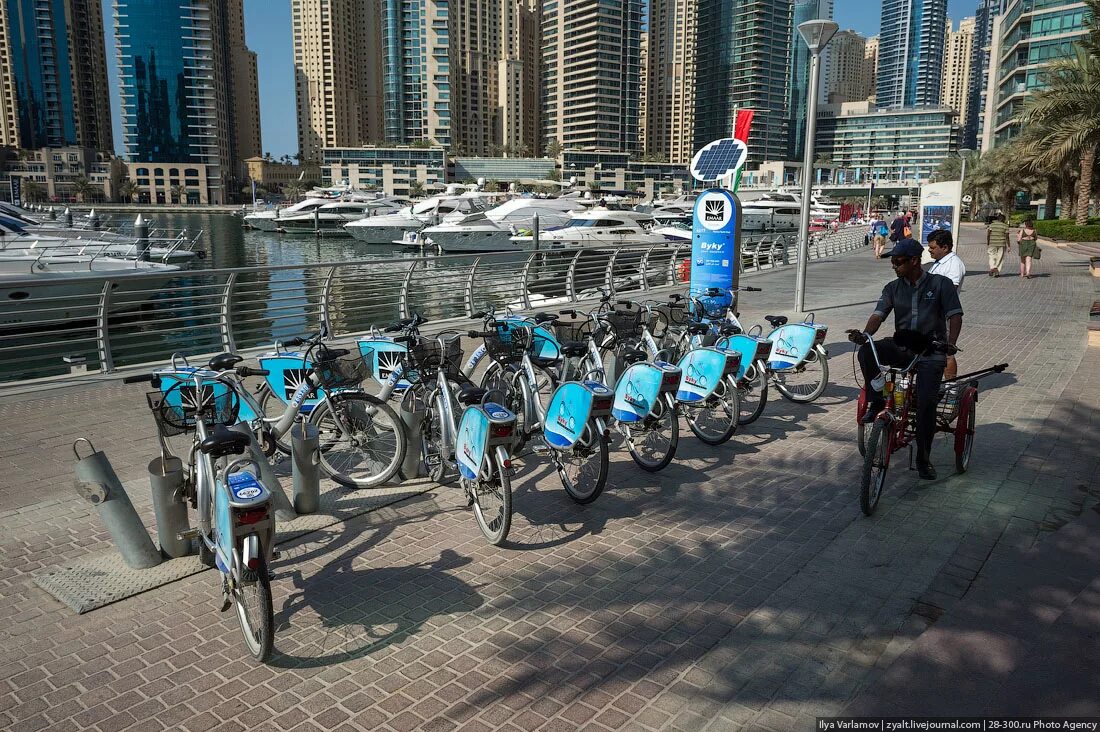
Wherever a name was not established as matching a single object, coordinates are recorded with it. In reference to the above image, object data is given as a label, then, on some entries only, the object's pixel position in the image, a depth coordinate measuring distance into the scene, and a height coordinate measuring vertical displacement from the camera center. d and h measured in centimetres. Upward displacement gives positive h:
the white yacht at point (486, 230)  5141 -48
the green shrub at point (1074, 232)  2869 -30
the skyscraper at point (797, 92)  18000 +3058
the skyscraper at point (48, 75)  14688 +2754
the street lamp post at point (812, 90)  1234 +215
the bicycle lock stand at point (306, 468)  494 -151
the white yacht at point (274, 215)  7988 +70
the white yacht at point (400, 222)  6266 +2
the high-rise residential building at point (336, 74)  18038 +3365
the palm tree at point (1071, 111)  2467 +362
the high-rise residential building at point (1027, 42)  6194 +1456
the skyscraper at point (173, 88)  13988 +2363
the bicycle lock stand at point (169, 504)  430 -151
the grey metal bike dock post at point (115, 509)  410 -149
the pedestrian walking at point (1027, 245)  1853 -48
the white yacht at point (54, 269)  2011 -128
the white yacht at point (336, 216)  7738 +61
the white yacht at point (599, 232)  4469 -52
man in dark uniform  519 -67
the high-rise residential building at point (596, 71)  15862 +3036
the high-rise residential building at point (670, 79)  18838 +3381
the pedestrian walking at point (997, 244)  1948 -48
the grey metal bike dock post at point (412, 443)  551 -152
